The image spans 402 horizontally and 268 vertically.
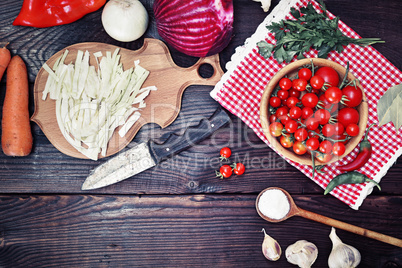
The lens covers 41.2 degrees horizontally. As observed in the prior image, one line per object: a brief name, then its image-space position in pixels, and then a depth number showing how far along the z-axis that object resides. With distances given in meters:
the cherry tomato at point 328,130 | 0.77
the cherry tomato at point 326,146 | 0.78
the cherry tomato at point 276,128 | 0.78
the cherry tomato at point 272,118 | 0.80
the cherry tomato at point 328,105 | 0.78
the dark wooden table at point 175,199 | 0.85
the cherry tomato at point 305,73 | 0.78
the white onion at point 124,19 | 0.82
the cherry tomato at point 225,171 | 0.84
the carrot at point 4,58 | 0.84
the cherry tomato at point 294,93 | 0.80
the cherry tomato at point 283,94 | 0.80
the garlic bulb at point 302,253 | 0.83
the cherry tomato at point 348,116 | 0.77
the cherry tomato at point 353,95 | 0.77
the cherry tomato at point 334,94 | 0.76
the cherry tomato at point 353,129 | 0.76
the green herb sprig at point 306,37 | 0.80
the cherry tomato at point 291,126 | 0.78
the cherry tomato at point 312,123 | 0.77
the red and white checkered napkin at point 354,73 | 0.83
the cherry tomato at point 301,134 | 0.78
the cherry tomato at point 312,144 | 0.78
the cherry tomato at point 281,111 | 0.80
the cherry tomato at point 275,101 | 0.79
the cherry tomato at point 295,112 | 0.78
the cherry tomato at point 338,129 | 0.78
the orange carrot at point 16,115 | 0.83
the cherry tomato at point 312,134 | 0.78
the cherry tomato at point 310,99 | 0.77
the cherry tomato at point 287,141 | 0.79
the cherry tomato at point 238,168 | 0.84
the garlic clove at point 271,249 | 0.84
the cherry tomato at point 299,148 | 0.78
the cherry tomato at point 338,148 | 0.77
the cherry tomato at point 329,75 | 0.77
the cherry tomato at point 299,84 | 0.78
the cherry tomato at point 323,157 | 0.78
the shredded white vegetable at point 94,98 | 0.84
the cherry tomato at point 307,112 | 0.78
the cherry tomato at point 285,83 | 0.78
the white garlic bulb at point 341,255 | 0.82
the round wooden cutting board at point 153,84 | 0.85
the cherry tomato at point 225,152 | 0.84
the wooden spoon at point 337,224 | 0.84
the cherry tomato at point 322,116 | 0.77
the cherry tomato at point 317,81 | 0.77
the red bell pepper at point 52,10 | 0.84
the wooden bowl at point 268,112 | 0.77
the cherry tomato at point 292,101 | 0.79
